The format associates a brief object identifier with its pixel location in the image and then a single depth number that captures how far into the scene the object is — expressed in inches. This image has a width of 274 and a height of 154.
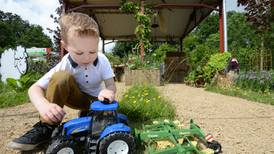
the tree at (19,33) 2240.9
